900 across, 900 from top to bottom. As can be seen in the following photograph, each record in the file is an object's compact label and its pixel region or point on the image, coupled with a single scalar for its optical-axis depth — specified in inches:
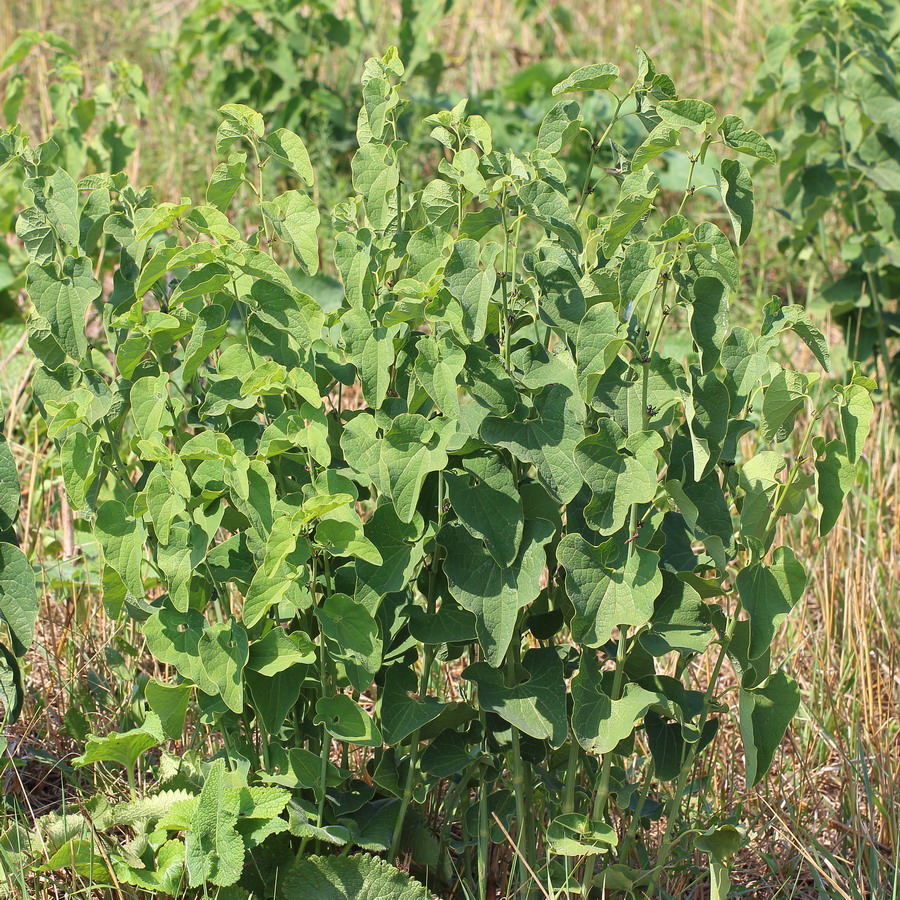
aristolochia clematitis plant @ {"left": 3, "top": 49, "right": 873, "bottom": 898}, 111.2
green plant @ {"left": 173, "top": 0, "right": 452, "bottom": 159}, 332.2
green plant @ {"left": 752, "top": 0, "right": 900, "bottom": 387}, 247.4
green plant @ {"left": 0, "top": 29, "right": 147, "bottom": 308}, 258.4
